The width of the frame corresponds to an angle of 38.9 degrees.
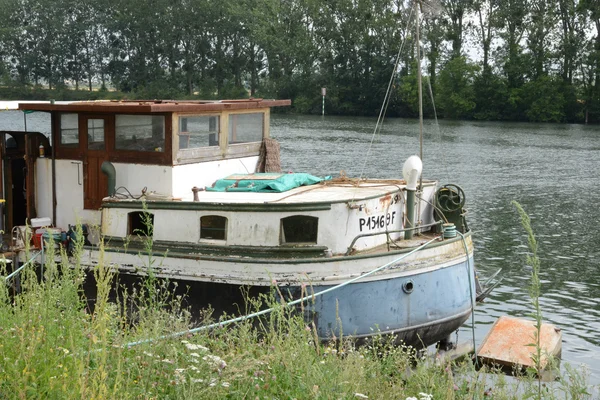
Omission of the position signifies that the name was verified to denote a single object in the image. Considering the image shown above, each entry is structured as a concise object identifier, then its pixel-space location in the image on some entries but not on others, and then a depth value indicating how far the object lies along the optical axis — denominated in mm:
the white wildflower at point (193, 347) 7020
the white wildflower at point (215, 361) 6881
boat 11898
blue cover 13547
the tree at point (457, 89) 75500
